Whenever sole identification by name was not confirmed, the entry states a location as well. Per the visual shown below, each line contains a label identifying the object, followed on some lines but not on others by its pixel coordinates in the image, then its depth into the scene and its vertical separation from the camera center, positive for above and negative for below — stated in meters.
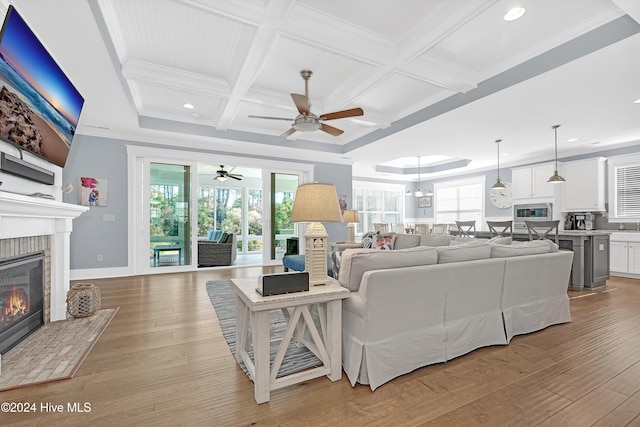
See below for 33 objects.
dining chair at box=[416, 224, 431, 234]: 7.21 -0.39
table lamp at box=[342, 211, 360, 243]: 5.54 -0.11
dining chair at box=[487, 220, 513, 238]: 5.31 -0.27
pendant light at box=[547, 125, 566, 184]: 4.96 +0.58
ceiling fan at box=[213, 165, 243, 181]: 7.34 +0.97
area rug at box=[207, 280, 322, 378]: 2.09 -1.10
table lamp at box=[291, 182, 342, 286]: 1.90 -0.02
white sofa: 1.89 -0.68
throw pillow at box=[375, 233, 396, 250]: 4.63 -0.44
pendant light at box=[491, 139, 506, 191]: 5.87 +0.56
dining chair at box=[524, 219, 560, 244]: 4.64 -0.30
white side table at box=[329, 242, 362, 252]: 4.72 -0.52
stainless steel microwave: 6.70 -0.01
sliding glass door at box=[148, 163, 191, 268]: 5.56 -0.02
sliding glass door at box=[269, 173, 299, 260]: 6.71 +0.08
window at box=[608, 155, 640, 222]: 5.69 +0.48
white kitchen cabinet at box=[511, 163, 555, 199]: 6.70 +0.75
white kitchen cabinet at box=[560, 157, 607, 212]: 6.03 +0.57
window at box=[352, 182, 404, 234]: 9.51 +0.34
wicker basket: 3.01 -0.89
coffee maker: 6.36 -0.19
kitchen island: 4.62 -0.74
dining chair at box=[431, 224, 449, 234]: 6.77 -0.37
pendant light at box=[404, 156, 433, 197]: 7.86 +0.53
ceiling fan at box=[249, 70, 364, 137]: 3.43 +1.20
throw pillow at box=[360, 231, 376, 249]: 4.76 -0.45
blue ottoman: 4.10 -0.75
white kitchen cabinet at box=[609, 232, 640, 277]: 5.46 -0.79
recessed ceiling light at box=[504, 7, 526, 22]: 2.50 +1.72
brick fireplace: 2.21 -0.19
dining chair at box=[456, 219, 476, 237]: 6.04 -0.39
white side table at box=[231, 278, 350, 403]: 1.68 -0.74
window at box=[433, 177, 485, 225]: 8.56 +0.38
